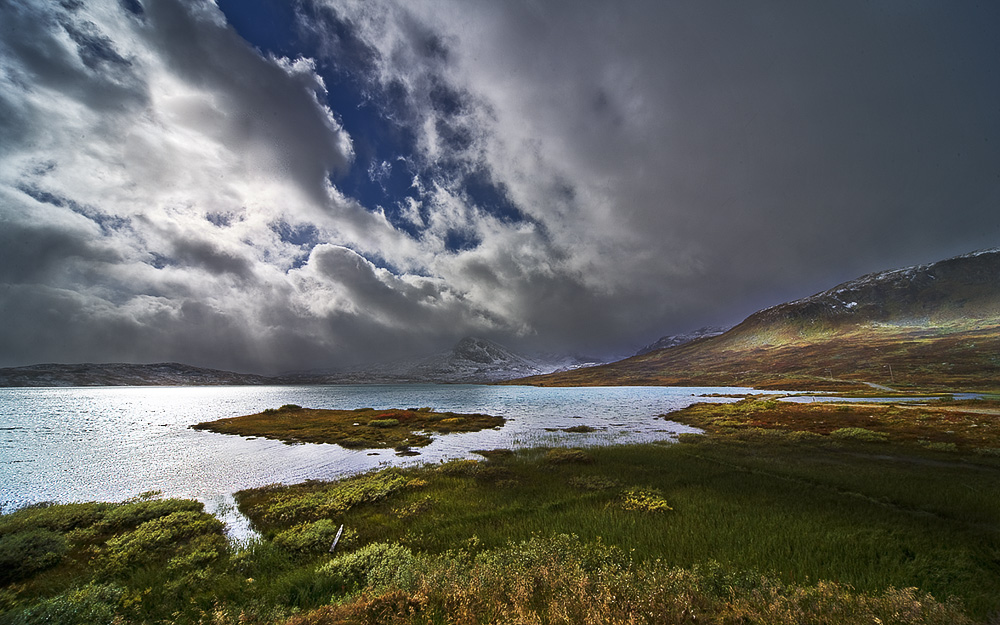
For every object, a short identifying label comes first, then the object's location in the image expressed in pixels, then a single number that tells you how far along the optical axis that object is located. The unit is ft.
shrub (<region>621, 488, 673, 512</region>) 61.36
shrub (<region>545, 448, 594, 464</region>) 104.37
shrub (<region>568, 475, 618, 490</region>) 77.30
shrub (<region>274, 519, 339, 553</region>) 50.37
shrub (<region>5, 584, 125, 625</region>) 30.19
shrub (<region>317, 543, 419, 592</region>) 35.16
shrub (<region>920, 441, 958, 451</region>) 100.75
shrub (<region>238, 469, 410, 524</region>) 64.74
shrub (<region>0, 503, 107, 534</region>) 59.21
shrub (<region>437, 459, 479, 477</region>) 92.77
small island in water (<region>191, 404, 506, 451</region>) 156.46
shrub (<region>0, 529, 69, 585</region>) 45.44
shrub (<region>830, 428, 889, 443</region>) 119.44
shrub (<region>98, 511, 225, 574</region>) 48.52
